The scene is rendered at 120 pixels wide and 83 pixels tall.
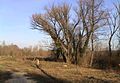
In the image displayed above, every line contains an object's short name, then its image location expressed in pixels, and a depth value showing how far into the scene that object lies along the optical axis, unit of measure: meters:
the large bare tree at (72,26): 18.63
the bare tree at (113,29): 21.26
